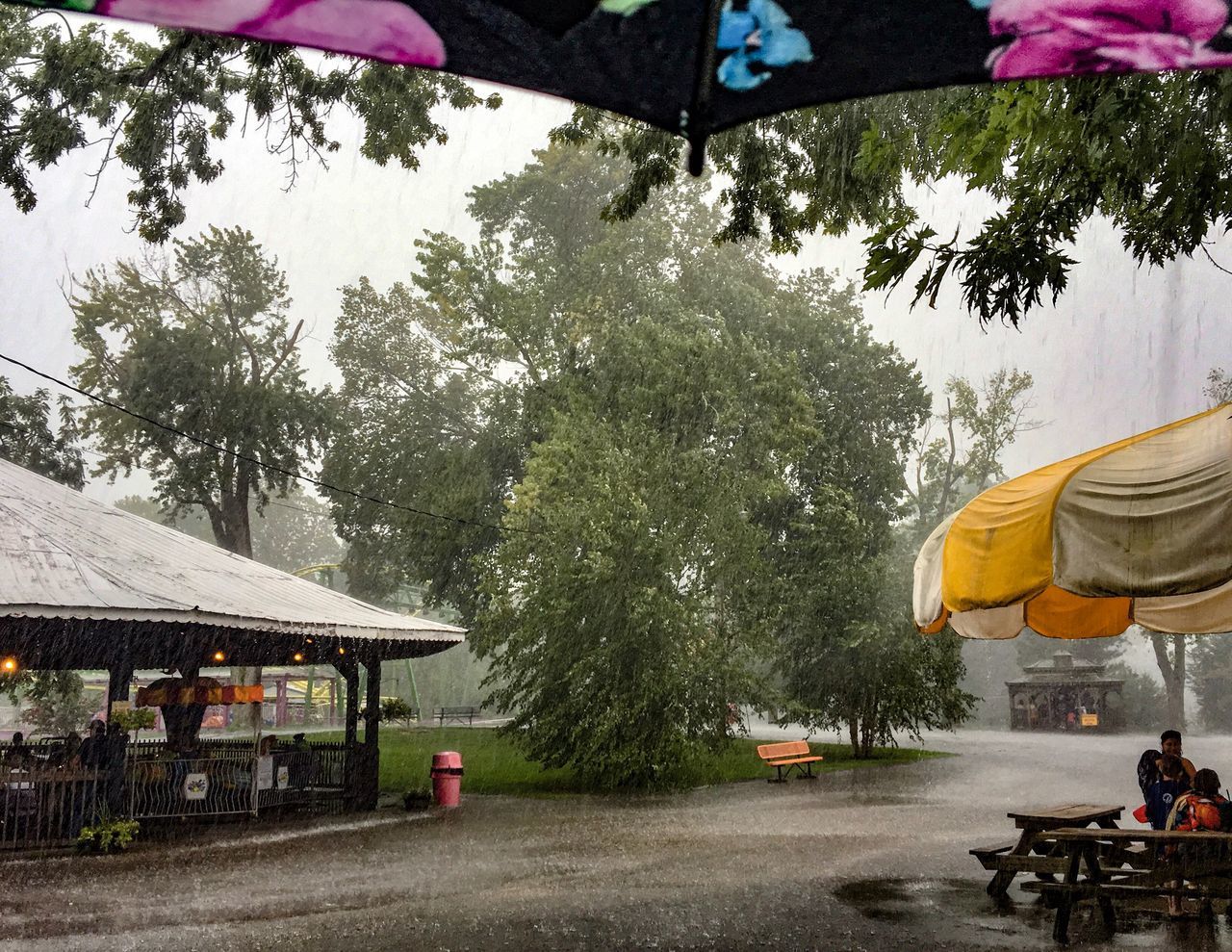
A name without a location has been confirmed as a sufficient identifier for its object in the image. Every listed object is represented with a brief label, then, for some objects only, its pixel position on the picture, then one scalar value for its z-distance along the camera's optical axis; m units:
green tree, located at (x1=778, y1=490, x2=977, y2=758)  29.78
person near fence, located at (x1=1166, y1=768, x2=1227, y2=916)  7.48
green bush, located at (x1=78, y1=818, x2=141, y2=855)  13.20
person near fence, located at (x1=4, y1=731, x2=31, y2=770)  14.82
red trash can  18.19
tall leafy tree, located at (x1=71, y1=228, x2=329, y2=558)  40.09
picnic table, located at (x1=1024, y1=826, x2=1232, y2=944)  7.20
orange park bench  23.47
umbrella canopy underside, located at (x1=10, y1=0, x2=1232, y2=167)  1.76
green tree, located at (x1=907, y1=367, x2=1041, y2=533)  42.78
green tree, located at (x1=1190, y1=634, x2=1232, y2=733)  57.88
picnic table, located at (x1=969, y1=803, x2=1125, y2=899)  8.39
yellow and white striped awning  4.65
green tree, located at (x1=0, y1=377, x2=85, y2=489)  37.31
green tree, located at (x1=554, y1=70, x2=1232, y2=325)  5.62
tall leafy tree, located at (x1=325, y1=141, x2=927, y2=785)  22.19
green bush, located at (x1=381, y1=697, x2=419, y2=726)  21.48
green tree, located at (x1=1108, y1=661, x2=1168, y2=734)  54.62
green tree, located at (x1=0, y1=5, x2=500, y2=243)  11.17
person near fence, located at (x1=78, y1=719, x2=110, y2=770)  14.48
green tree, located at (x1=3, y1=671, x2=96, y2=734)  36.47
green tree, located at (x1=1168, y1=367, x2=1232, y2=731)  53.66
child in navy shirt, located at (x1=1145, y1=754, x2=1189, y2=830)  8.60
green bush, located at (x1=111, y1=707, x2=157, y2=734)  16.42
